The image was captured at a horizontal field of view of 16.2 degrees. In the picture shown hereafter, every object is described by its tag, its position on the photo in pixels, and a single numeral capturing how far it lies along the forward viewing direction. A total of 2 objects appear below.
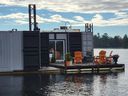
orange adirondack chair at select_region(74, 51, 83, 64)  41.69
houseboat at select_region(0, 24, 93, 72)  39.38
